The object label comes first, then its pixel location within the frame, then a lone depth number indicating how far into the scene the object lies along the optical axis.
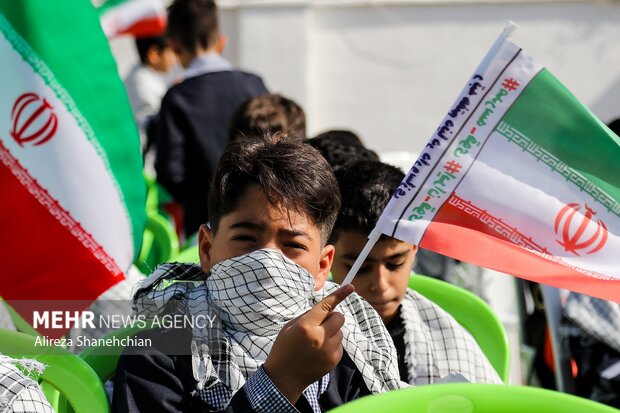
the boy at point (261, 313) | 1.82
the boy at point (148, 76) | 6.05
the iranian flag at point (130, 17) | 5.21
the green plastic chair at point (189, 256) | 2.85
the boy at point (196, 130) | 4.45
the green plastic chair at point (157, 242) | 3.53
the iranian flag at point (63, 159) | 2.40
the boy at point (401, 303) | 2.46
